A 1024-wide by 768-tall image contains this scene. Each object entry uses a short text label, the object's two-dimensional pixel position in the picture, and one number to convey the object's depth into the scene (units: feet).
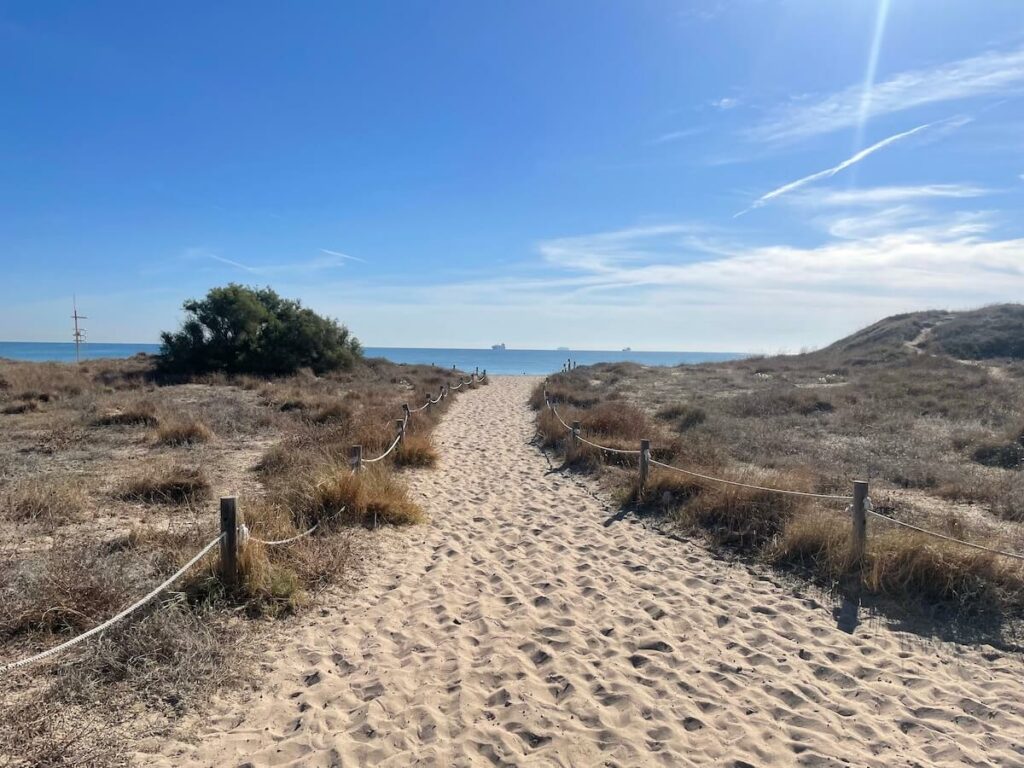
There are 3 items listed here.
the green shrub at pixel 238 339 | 87.04
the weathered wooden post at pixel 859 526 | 19.48
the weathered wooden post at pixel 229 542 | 15.97
